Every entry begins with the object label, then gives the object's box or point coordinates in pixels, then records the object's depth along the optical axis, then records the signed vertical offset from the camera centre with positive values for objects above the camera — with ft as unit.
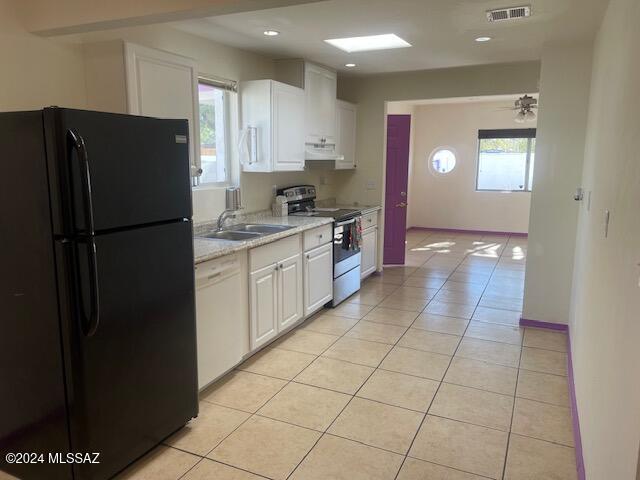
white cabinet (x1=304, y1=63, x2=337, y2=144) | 15.40 +2.35
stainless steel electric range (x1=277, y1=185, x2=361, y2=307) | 15.49 -2.18
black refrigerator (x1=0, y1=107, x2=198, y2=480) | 6.10 -1.59
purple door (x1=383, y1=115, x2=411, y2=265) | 21.33 -0.75
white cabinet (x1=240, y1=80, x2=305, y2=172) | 13.43 +1.36
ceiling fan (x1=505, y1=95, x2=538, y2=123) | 17.98 +2.52
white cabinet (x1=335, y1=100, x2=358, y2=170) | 17.89 +1.51
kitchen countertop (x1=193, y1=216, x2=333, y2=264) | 9.31 -1.58
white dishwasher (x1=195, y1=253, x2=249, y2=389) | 9.20 -3.02
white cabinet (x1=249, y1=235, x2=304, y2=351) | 11.11 -2.99
